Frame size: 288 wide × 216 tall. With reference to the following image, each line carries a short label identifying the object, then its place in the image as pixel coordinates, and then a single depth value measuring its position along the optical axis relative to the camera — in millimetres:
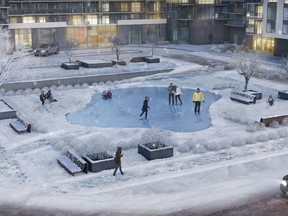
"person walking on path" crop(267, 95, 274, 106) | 29547
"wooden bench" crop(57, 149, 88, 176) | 18469
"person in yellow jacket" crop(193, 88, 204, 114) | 27884
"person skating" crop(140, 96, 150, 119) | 26438
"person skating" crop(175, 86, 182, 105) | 30406
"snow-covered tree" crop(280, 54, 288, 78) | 37147
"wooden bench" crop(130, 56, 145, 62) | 49688
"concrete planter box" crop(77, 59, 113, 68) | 45812
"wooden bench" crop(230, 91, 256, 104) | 30150
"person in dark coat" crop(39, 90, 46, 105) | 29438
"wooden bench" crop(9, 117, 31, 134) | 23938
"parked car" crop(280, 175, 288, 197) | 16016
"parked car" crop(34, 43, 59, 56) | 54625
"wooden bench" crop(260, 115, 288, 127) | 24703
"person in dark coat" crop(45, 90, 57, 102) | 29827
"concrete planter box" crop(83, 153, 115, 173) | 18578
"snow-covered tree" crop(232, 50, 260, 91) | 32781
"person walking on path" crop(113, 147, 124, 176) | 17844
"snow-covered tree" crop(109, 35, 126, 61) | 48188
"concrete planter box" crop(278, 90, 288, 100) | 31159
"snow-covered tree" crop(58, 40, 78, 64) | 46138
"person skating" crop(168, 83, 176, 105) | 30375
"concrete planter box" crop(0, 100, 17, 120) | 26875
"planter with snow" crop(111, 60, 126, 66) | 47125
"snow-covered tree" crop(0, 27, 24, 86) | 28891
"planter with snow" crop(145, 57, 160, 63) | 48684
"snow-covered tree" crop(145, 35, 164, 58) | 50969
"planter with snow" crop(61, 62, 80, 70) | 44812
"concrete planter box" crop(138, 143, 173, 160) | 19962
